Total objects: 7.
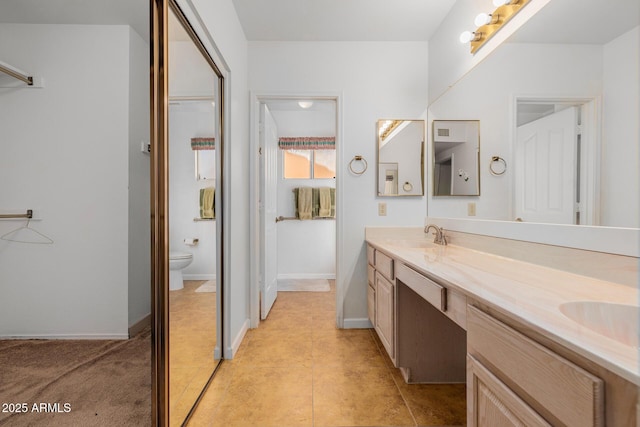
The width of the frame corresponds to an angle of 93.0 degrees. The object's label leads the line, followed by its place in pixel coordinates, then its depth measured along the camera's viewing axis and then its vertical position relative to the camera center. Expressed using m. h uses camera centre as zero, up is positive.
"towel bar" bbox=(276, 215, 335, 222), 4.28 -0.10
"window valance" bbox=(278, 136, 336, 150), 4.24 +0.96
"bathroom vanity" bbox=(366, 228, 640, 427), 0.53 -0.29
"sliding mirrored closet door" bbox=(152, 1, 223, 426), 1.24 -0.03
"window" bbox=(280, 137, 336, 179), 4.30 +0.68
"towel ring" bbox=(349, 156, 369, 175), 2.58 +0.40
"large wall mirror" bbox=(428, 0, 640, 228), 0.98 +0.38
